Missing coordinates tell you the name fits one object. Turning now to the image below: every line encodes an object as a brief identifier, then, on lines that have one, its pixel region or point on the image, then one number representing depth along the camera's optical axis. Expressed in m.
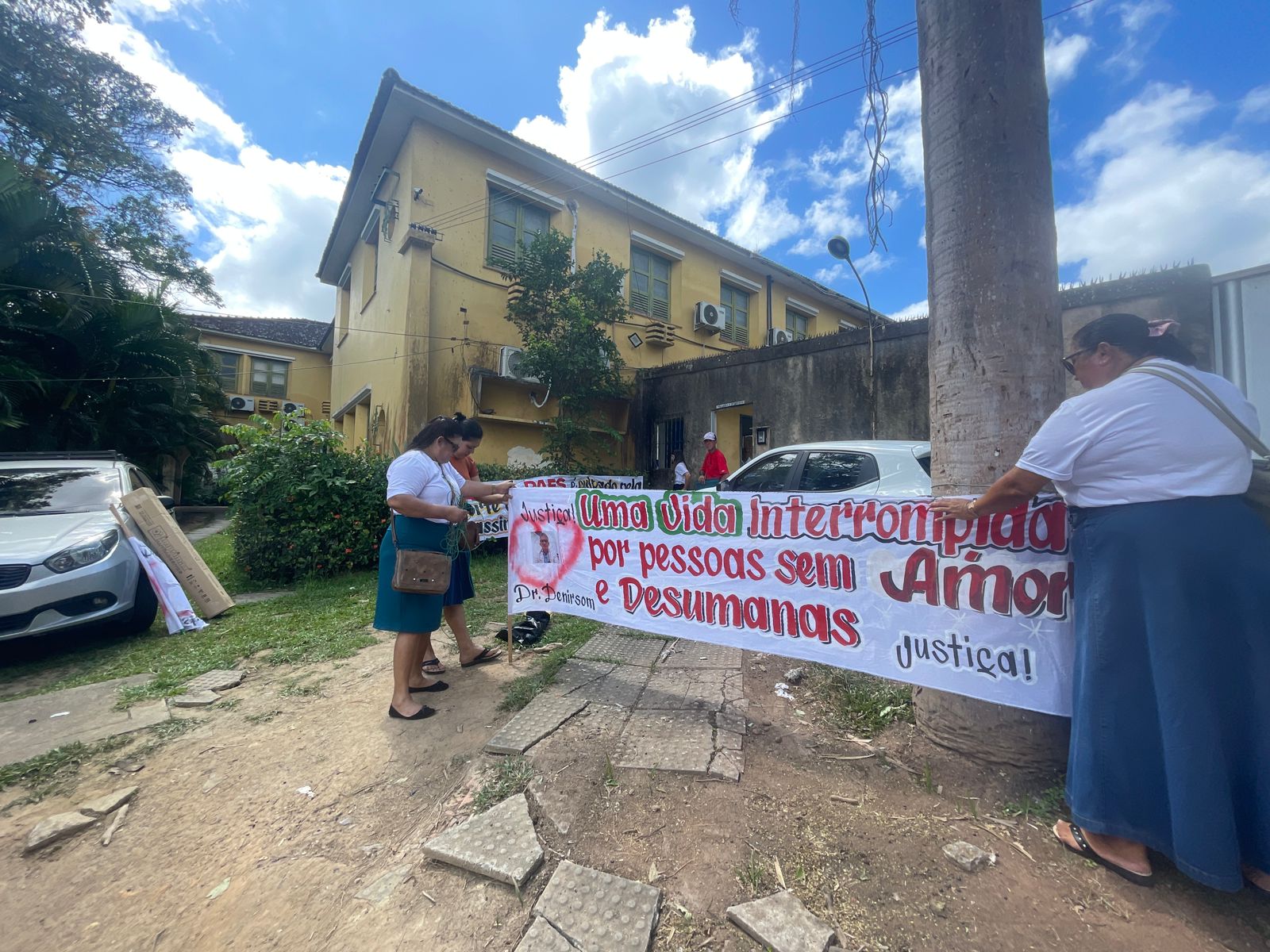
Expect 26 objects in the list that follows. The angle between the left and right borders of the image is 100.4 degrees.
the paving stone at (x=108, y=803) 2.25
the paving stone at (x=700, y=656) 3.51
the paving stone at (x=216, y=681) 3.54
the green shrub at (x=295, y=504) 6.66
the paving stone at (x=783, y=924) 1.45
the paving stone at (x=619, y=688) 3.00
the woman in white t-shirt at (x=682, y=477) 9.88
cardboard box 5.02
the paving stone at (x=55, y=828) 2.06
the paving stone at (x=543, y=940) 1.49
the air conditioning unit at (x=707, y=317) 13.92
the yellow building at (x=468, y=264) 9.74
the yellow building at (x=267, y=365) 21.19
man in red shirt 8.84
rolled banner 4.72
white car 3.95
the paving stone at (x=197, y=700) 3.28
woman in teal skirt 2.95
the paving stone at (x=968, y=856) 1.68
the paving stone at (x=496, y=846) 1.77
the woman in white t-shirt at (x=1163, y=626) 1.49
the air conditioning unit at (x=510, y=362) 10.33
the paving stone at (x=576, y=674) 3.18
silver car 3.85
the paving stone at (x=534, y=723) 2.53
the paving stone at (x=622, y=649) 3.66
